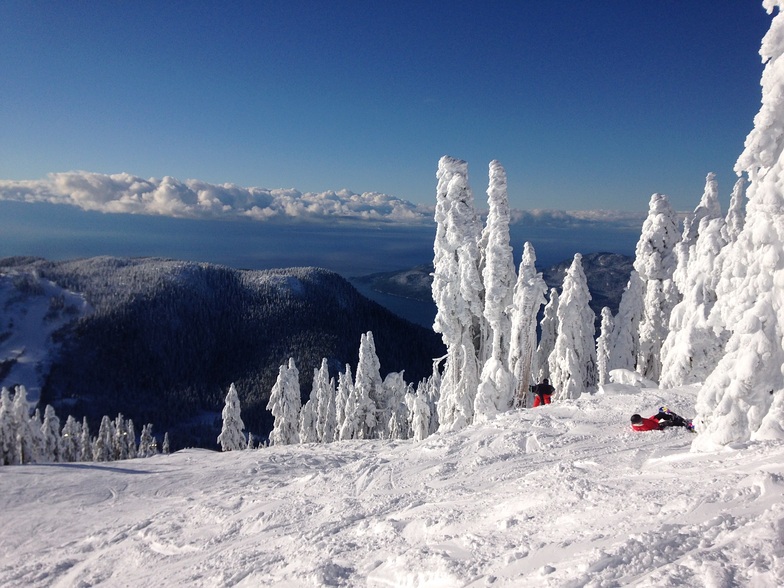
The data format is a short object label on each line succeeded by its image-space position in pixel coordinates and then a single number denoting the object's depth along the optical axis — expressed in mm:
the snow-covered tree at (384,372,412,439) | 43656
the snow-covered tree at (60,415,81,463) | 52750
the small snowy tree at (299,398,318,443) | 43506
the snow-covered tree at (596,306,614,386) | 26875
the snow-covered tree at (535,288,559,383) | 28734
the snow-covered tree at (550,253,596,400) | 25094
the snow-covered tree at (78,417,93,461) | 55125
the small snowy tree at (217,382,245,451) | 42531
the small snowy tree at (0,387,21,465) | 39500
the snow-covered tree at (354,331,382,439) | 38875
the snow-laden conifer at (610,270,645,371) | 25453
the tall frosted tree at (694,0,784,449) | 7730
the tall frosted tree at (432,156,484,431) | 20922
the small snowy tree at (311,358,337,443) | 45094
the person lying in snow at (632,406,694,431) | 11148
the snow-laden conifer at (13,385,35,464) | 40625
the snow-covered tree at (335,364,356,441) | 42956
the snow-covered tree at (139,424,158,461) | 58375
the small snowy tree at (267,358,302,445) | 42094
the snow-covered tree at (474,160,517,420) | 19422
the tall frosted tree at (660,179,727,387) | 17234
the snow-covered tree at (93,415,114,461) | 55562
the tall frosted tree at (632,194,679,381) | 22922
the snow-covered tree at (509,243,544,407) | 20938
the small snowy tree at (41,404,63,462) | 46528
